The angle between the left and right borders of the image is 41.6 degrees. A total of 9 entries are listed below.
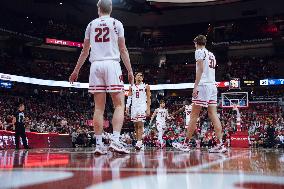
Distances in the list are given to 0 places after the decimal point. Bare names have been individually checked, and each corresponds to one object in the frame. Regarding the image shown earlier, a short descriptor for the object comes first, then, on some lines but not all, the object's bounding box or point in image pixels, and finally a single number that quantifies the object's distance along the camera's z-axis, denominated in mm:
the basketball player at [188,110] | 16938
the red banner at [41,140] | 14688
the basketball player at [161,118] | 15298
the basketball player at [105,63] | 5172
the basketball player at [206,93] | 7410
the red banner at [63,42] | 32416
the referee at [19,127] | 13770
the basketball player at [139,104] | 10453
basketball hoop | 21234
